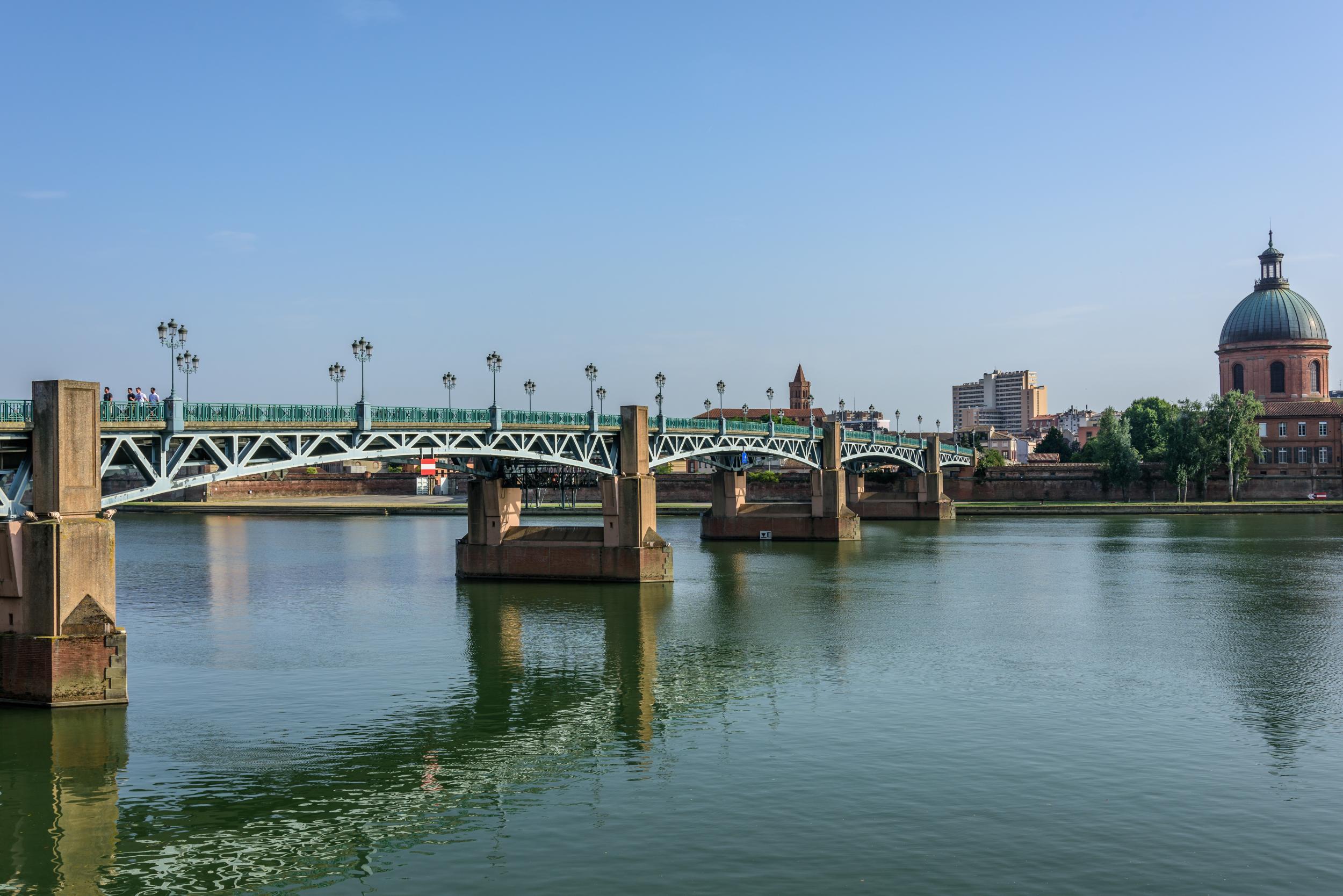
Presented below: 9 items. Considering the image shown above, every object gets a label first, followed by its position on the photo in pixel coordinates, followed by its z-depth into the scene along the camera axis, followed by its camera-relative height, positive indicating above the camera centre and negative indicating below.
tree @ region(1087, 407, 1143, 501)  140.50 +1.27
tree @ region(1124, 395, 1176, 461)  146.62 +5.27
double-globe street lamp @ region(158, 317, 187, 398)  43.94 +5.80
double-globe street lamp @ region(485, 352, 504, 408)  70.50 +7.05
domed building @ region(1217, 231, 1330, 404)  160.75 +15.76
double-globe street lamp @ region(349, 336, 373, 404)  59.12 +6.83
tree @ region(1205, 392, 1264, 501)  135.50 +3.64
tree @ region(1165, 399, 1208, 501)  135.62 +1.55
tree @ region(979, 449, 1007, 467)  169.15 +1.55
